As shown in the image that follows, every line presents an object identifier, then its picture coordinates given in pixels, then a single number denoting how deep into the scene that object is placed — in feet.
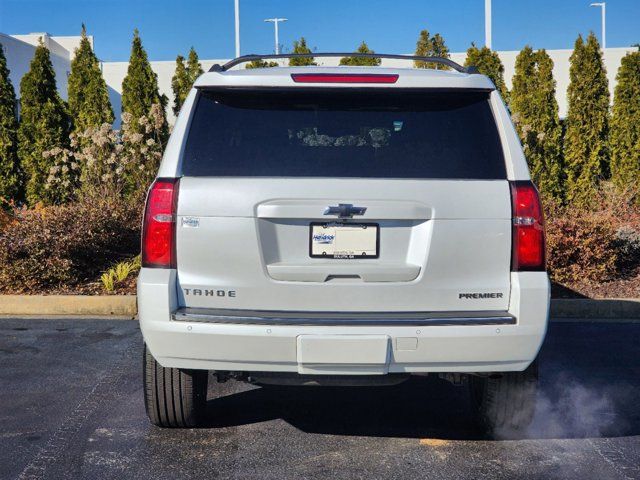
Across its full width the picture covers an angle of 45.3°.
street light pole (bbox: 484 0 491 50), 55.36
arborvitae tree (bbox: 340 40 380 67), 61.72
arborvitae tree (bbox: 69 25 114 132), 51.21
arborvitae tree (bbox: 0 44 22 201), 49.24
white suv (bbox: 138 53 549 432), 11.64
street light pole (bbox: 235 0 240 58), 67.92
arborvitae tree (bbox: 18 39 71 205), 48.85
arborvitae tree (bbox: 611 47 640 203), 46.91
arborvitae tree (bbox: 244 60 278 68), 66.54
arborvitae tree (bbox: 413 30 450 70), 66.59
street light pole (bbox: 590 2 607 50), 122.21
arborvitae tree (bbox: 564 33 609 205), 47.52
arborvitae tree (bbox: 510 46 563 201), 46.14
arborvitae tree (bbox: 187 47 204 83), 63.21
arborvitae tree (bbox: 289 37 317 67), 66.13
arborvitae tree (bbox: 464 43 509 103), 52.95
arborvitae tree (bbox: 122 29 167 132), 51.98
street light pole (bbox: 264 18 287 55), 95.86
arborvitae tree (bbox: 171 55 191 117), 61.30
